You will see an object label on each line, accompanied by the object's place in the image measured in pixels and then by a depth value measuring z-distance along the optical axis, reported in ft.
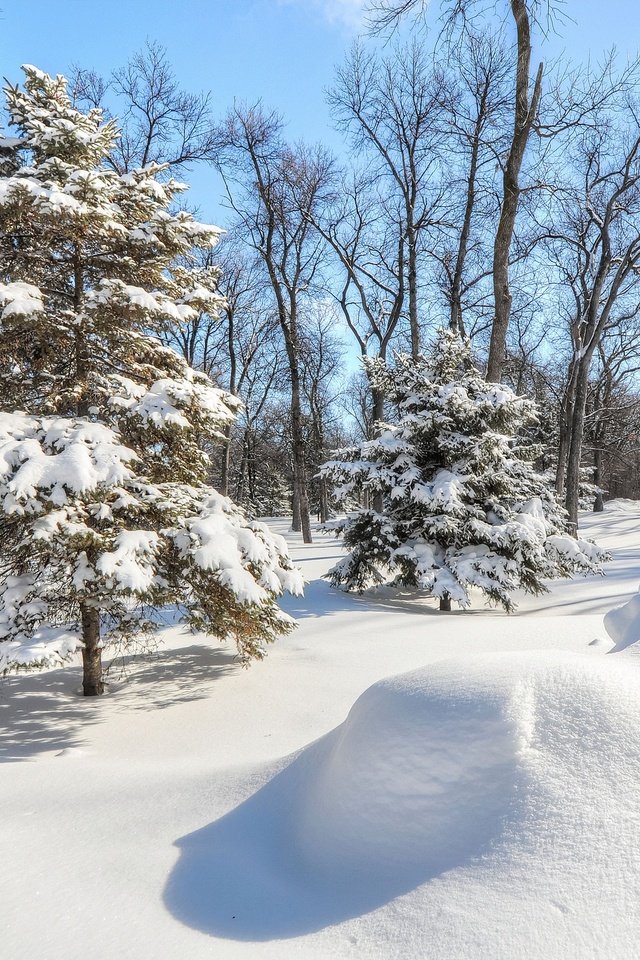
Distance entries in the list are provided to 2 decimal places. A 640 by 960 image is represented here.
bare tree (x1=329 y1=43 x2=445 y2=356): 50.67
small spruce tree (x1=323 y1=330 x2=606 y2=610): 28.22
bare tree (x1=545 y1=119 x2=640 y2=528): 47.24
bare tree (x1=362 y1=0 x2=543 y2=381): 28.22
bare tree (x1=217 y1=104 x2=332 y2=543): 55.21
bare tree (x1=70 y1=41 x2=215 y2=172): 45.60
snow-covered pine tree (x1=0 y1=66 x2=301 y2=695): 14.98
